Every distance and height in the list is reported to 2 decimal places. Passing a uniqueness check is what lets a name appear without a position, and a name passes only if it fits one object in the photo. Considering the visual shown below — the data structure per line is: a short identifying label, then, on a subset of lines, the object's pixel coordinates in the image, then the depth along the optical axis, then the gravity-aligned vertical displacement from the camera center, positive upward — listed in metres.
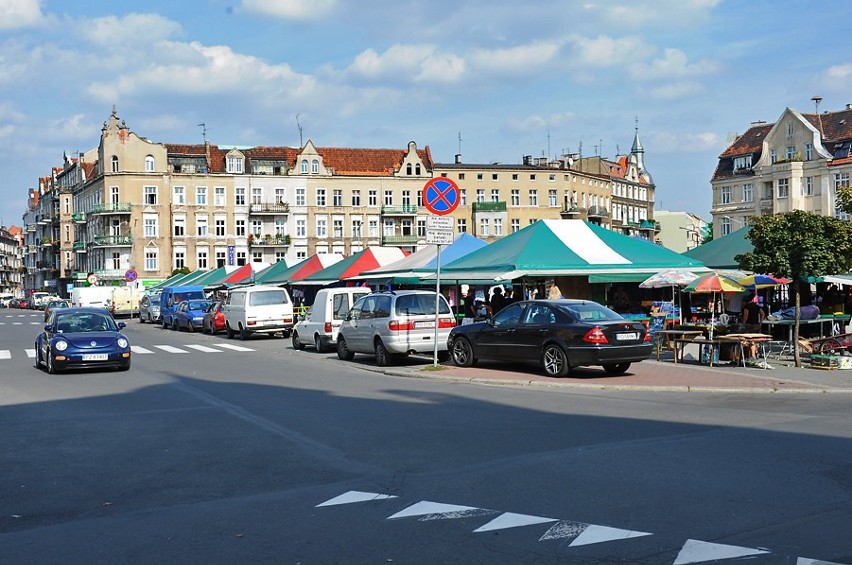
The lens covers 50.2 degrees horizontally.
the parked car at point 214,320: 38.16 -0.74
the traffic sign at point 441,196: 18.58 +2.12
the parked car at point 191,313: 41.94 -0.47
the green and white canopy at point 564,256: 25.25 +1.20
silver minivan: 20.92 -0.58
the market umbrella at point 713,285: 22.44 +0.24
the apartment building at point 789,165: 74.06 +10.95
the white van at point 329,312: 26.05 -0.32
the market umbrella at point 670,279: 24.17 +0.45
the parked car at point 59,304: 65.07 +0.11
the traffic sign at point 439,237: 18.41 +1.27
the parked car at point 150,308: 54.75 -0.26
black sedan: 16.92 -0.77
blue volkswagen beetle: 19.47 -0.81
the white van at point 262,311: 33.47 -0.33
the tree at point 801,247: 18.41 +0.95
